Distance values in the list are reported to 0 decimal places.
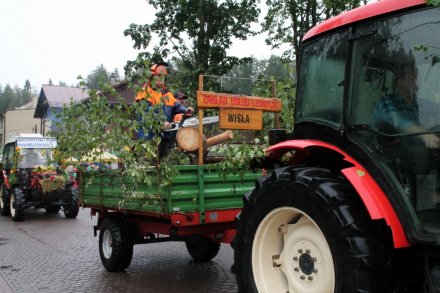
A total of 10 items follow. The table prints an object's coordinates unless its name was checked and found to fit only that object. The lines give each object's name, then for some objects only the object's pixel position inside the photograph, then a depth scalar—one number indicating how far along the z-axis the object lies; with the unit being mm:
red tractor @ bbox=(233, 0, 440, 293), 2746
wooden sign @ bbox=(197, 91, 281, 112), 5242
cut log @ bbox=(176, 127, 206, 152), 5543
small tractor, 12672
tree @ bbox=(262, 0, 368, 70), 20328
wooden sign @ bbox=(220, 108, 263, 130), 5391
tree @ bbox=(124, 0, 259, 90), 26312
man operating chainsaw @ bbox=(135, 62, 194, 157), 5676
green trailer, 4938
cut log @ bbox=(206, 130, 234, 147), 5766
